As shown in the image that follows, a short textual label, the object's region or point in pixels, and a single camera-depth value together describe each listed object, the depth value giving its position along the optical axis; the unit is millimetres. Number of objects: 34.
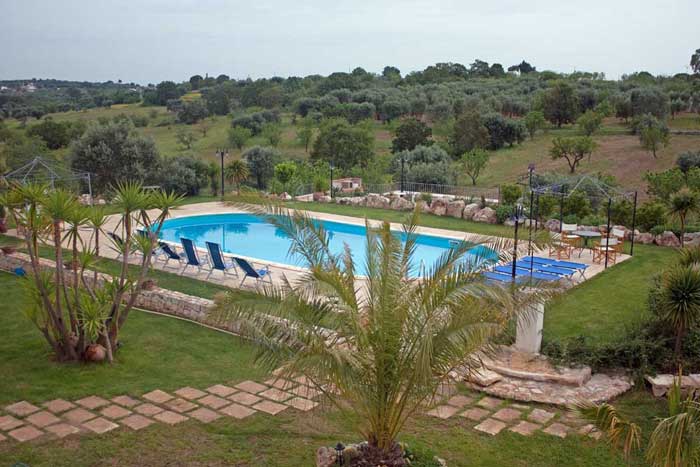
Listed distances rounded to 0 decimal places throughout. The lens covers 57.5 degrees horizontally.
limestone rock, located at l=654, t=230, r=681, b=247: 15422
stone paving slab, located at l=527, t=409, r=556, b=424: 6852
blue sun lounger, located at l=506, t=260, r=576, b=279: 11903
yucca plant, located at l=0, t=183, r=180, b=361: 7664
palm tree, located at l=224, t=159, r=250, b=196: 23828
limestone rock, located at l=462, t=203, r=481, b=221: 19234
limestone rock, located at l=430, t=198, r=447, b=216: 20038
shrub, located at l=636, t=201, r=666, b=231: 16281
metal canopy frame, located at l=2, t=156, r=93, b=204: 18219
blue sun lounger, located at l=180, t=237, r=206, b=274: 13172
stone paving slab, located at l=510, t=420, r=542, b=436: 6546
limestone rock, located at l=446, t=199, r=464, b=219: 19547
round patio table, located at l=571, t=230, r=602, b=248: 14385
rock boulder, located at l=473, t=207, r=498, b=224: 18578
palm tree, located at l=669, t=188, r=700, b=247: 13742
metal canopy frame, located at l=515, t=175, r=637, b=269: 14706
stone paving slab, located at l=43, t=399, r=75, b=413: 6676
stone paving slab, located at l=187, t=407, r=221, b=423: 6590
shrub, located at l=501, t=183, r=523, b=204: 19250
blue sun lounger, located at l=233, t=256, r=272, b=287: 11891
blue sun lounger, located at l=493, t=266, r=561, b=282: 11742
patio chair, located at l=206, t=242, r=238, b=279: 12680
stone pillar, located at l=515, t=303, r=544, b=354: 8375
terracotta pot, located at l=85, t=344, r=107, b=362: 7992
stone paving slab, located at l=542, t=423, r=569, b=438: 6512
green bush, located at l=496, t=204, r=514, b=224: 17906
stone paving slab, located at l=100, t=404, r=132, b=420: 6566
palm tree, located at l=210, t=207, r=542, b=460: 5156
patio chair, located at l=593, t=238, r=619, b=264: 13914
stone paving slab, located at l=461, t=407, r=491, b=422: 6871
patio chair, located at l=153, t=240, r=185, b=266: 13430
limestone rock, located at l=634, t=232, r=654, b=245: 15883
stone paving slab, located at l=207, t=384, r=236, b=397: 7245
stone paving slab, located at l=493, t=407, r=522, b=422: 6875
